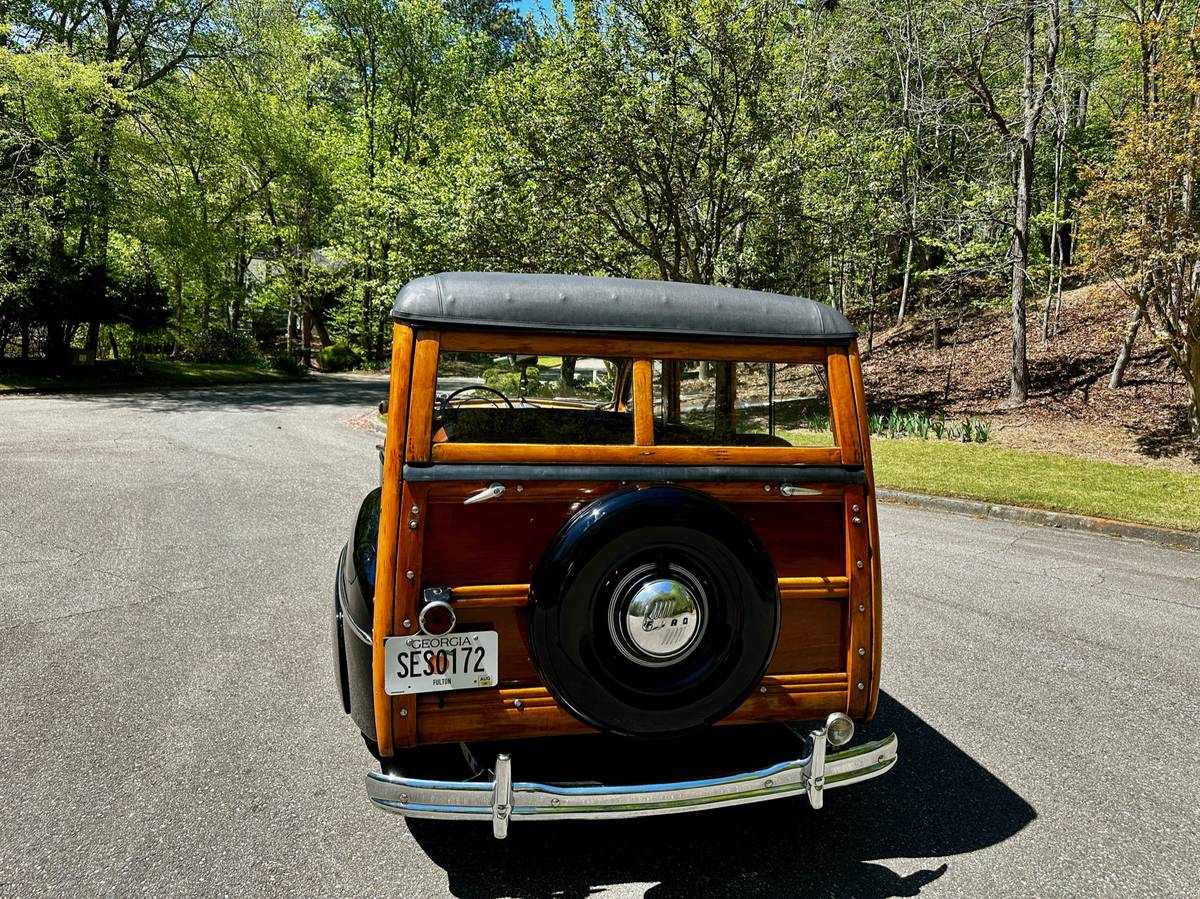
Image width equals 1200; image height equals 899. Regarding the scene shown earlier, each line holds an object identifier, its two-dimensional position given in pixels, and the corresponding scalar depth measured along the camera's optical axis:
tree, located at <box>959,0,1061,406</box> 14.23
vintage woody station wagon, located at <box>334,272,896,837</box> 2.31
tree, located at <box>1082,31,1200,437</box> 9.85
